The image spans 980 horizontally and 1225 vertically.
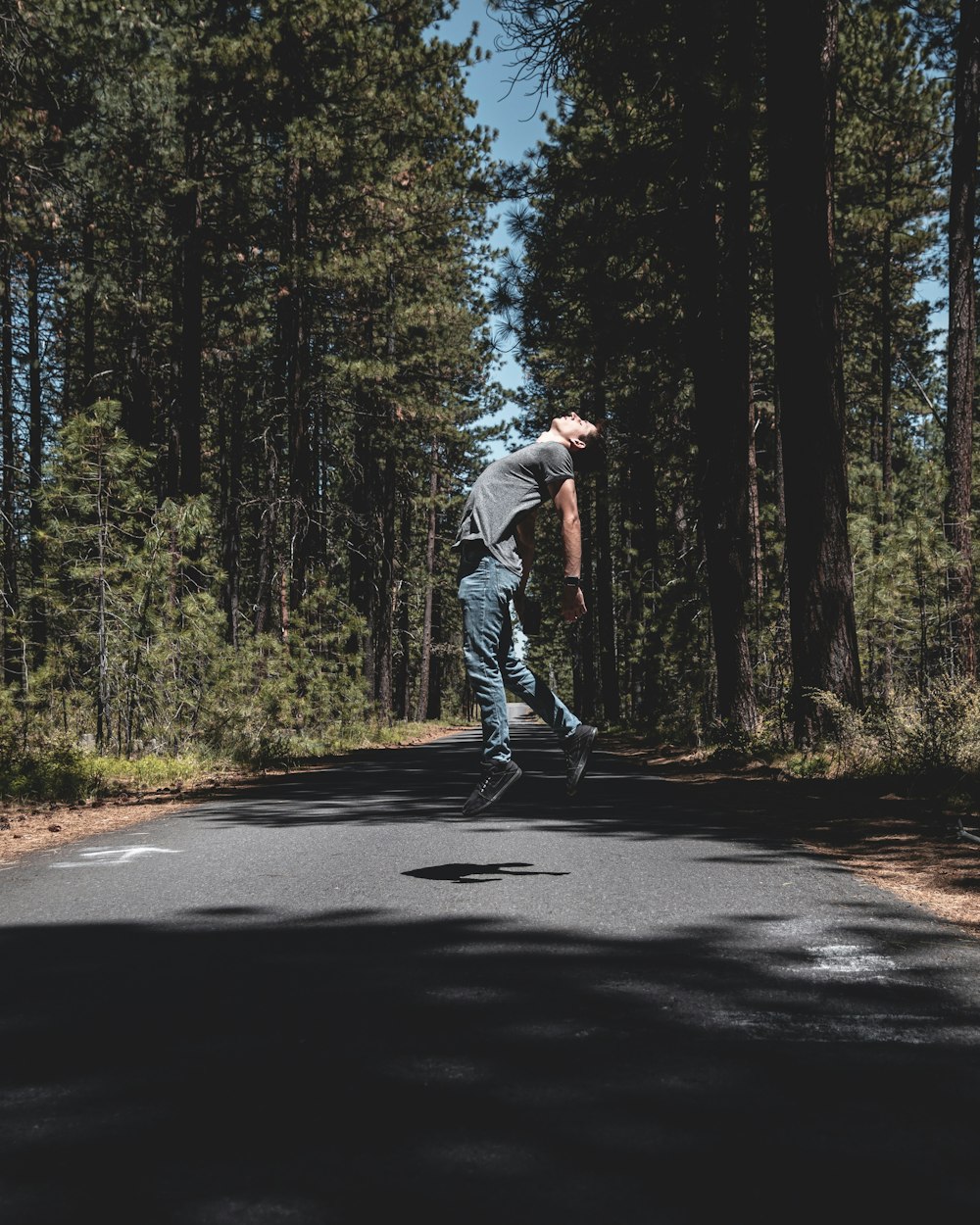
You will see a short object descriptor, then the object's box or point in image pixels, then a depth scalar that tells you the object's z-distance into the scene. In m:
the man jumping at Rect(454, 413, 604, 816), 5.78
